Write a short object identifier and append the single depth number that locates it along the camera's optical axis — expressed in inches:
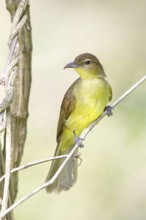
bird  293.1
